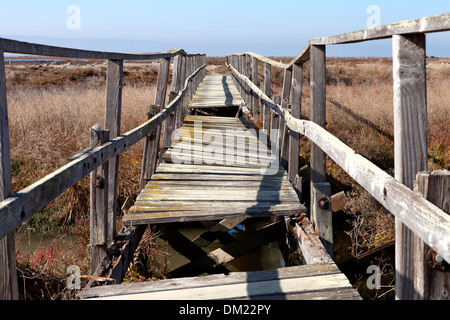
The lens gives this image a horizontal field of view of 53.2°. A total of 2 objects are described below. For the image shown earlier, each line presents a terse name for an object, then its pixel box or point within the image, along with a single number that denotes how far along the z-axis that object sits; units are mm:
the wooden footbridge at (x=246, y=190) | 1682
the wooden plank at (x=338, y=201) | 4469
